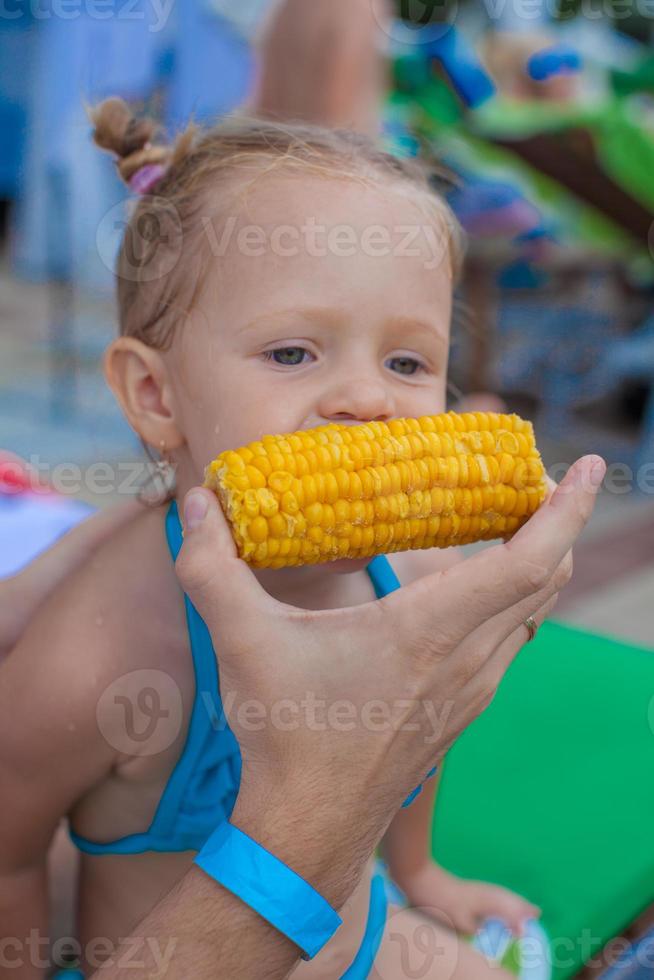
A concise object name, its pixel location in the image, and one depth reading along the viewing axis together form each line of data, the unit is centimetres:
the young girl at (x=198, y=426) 114
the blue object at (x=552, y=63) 384
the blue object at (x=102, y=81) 295
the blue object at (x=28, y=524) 141
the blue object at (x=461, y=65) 333
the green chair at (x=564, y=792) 129
